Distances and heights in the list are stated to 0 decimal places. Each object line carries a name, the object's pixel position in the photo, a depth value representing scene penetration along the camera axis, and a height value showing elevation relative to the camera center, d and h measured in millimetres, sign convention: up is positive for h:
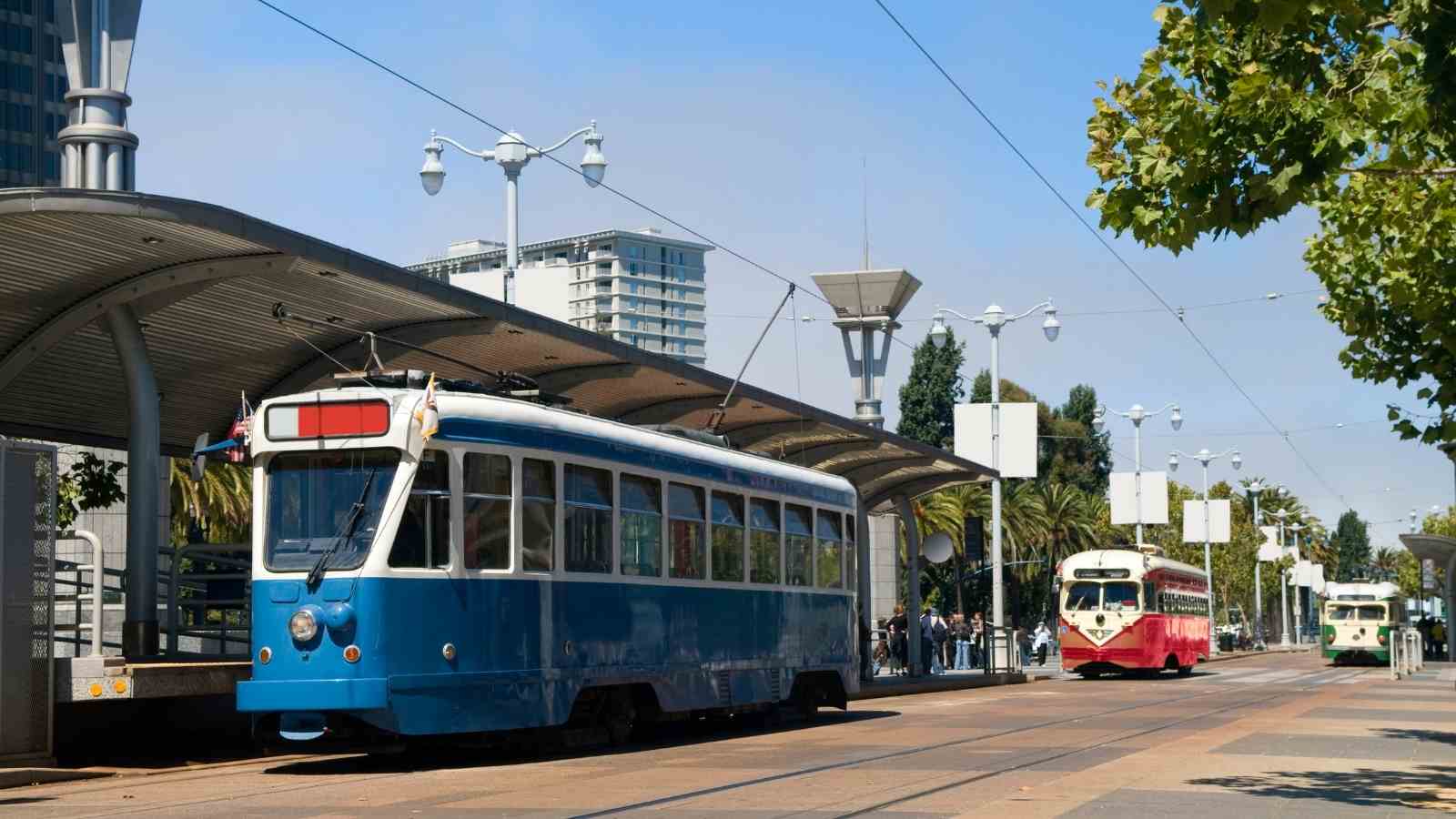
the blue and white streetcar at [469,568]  14977 +264
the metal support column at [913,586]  34219 +147
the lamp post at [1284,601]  104756 -619
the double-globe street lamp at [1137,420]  64250 +5938
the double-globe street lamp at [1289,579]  112094 +508
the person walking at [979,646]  47812 -1359
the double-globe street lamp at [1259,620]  91612 -1414
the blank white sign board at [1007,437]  42219 +3492
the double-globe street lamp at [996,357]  43906 +5713
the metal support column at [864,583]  30078 +186
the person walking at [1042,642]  57734 -1525
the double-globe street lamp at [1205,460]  79050 +5453
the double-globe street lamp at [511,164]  27484 +6396
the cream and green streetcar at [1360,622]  59250 -1013
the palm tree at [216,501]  37250 +1978
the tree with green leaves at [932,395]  96125 +9968
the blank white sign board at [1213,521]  70500 +2579
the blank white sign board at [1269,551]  87400 +1805
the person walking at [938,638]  43094 -1008
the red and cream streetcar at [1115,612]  42406 -440
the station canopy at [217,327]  14828 +2654
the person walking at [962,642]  47594 -1203
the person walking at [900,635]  37875 -810
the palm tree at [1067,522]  76250 +2780
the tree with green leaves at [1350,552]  183500 +3698
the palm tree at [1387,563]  175875 +2353
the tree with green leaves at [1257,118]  12062 +3150
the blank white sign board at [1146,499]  59938 +2914
